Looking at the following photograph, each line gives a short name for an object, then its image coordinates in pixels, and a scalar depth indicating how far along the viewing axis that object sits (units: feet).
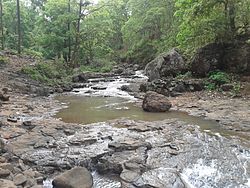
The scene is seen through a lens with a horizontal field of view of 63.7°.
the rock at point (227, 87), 32.04
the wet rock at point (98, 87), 41.82
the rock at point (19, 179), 12.09
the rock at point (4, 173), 12.30
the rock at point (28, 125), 20.23
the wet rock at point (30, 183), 12.16
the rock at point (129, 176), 13.08
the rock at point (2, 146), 14.95
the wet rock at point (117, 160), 14.33
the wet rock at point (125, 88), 38.87
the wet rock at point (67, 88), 41.34
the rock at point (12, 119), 21.40
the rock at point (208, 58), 37.17
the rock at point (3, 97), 29.01
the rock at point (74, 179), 12.47
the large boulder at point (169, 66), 40.62
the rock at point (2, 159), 13.78
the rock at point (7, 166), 13.08
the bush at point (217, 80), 33.81
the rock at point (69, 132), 19.06
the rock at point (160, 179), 12.64
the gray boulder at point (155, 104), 26.23
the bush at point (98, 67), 64.13
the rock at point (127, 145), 16.27
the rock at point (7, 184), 11.26
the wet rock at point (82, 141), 17.12
